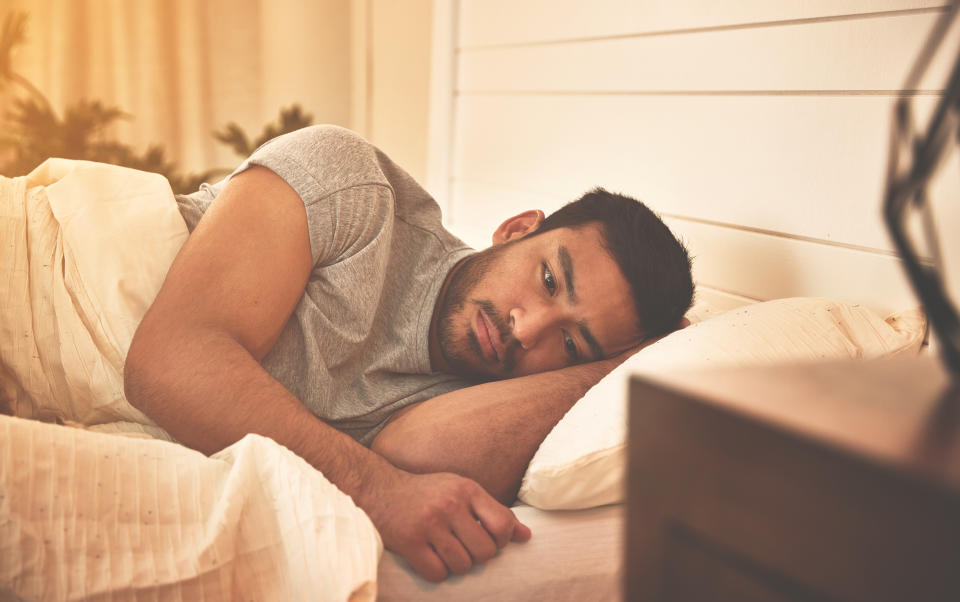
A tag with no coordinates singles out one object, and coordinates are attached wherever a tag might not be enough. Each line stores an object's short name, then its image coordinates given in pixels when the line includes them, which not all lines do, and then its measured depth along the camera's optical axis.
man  0.95
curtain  3.18
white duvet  0.68
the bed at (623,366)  0.73
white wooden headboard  1.17
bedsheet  0.83
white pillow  0.91
